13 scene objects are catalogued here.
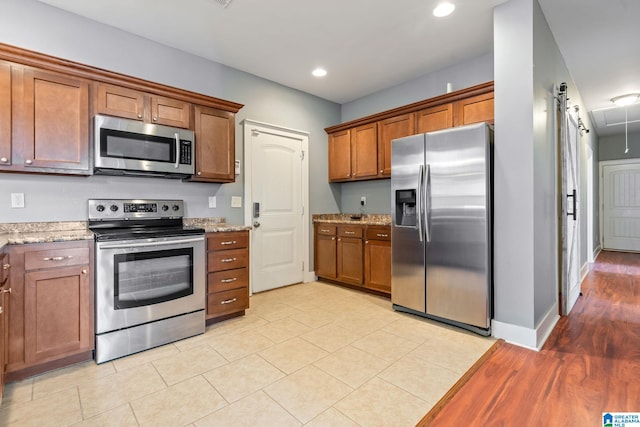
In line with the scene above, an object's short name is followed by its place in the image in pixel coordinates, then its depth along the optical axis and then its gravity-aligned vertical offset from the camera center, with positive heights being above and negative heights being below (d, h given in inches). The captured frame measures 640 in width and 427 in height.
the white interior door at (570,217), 124.1 -1.2
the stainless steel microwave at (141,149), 99.7 +23.9
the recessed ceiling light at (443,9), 102.4 +69.5
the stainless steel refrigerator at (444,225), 103.0 -3.7
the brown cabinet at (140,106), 101.3 +39.3
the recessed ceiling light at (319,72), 150.4 +71.1
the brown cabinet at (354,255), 146.8 -20.2
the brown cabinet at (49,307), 77.4 -23.5
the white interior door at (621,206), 270.5 +7.2
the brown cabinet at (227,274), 113.3 -21.9
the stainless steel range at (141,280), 89.0 -19.6
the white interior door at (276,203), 156.2 +6.9
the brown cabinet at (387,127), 128.2 +43.6
